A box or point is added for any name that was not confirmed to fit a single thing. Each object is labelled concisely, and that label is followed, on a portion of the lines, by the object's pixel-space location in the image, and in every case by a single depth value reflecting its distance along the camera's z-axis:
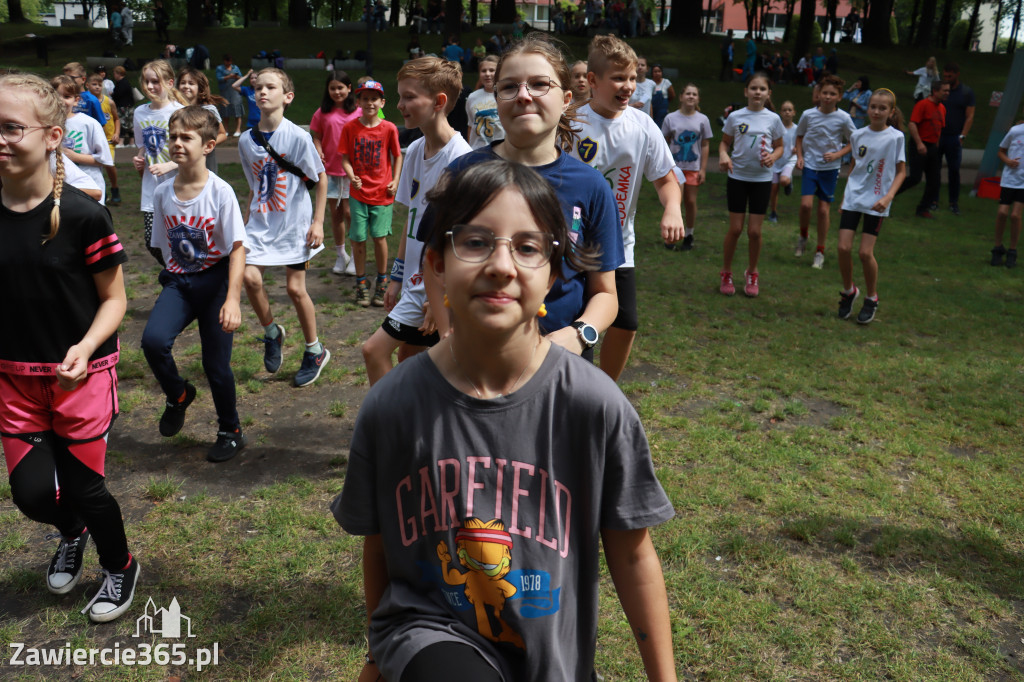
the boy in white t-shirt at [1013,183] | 10.60
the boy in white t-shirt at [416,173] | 4.11
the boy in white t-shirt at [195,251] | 4.64
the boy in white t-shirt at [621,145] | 4.54
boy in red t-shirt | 8.46
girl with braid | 3.01
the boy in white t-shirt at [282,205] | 6.06
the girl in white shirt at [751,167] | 9.20
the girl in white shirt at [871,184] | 8.20
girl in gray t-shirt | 1.78
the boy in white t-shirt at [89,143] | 6.81
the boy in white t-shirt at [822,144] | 10.20
